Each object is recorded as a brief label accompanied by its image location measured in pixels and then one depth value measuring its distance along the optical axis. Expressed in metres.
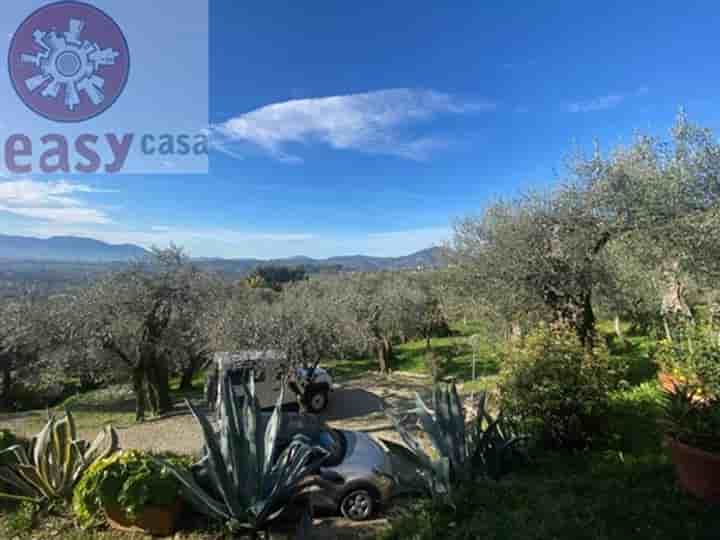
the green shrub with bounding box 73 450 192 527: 3.49
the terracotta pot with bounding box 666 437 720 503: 3.07
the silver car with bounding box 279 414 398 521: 4.77
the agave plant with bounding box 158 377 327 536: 3.34
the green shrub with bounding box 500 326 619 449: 4.97
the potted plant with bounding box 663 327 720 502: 3.12
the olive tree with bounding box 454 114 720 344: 8.01
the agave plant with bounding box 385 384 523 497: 3.72
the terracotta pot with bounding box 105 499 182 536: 3.53
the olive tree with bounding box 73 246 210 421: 10.55
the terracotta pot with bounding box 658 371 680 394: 4.69
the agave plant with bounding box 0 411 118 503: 4.02
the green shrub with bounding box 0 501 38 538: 3.59
